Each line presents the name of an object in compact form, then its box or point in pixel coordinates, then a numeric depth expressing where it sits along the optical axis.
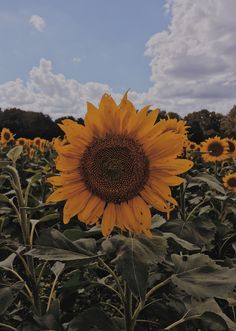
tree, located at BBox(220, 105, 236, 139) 52.04
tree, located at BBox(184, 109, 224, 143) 56.50
